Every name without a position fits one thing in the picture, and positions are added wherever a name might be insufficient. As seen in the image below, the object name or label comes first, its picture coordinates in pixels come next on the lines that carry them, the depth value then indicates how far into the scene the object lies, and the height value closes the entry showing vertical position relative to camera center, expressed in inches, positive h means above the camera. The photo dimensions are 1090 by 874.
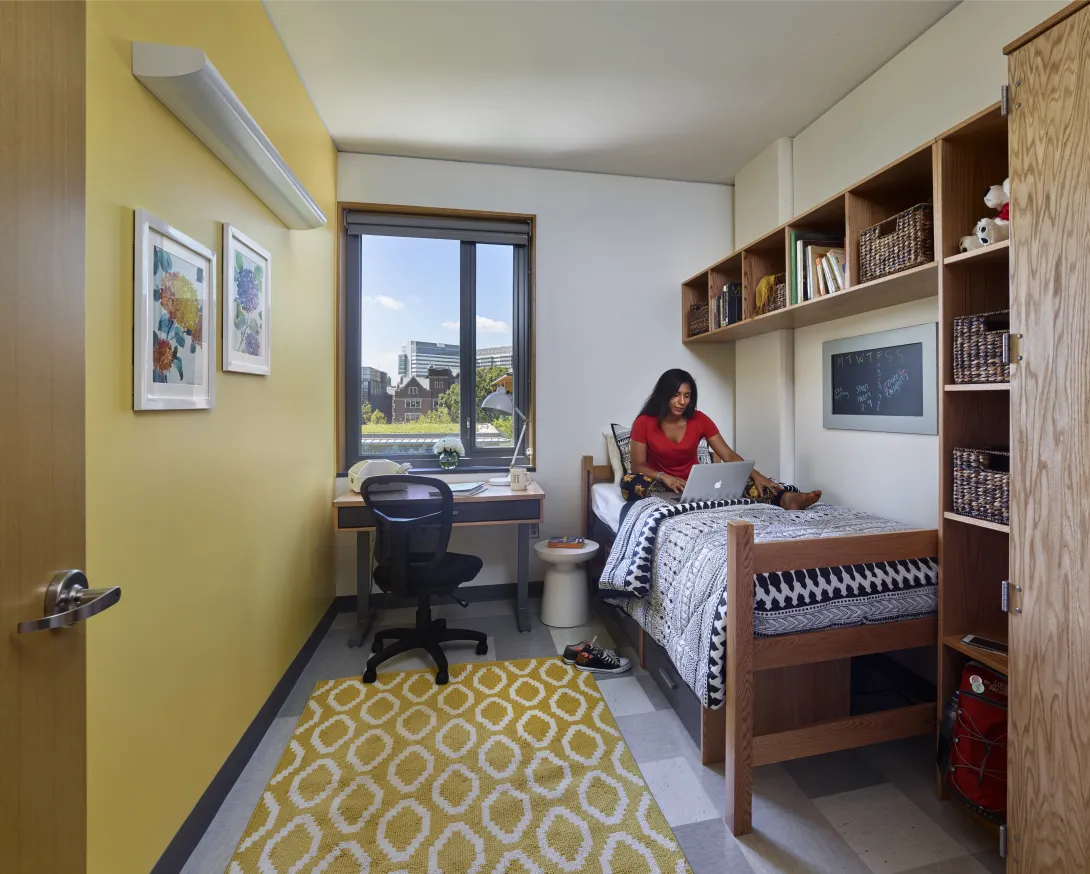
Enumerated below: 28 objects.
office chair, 91.6 -23.8
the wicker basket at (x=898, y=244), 67.2 +27.1
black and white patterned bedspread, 60.7 -20.3
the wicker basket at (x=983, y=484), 56.3 -5.7
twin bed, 58.6 -24.3
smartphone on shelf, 59.1 -25.2
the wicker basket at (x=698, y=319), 129.1 +30.6
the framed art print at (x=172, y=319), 48.3 +12.7
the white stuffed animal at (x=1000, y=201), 56.9 +27.4
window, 129.3 +26.8
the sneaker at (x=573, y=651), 97.9 -42.6
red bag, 55.0 -35.2
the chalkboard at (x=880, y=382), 86.7 +10.1
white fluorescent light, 47.7 +35.8
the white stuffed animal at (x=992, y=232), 56.3 +23.2
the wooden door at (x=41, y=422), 24.1 +0.7
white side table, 114.6 -36.3
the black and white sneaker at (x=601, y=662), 94.2 -43.2
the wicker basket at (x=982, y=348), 56.1 +10.1
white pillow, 127.0 -5.8
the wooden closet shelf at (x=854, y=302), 71.7 +23.2
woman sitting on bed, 116.6 +0.6
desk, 106.3 -18.4
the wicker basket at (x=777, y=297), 98.0 +27.5
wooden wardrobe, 43.8 -1.6
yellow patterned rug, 55.7 -46.2
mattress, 110.9 -15.9
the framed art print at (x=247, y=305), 66.8 +19.1
